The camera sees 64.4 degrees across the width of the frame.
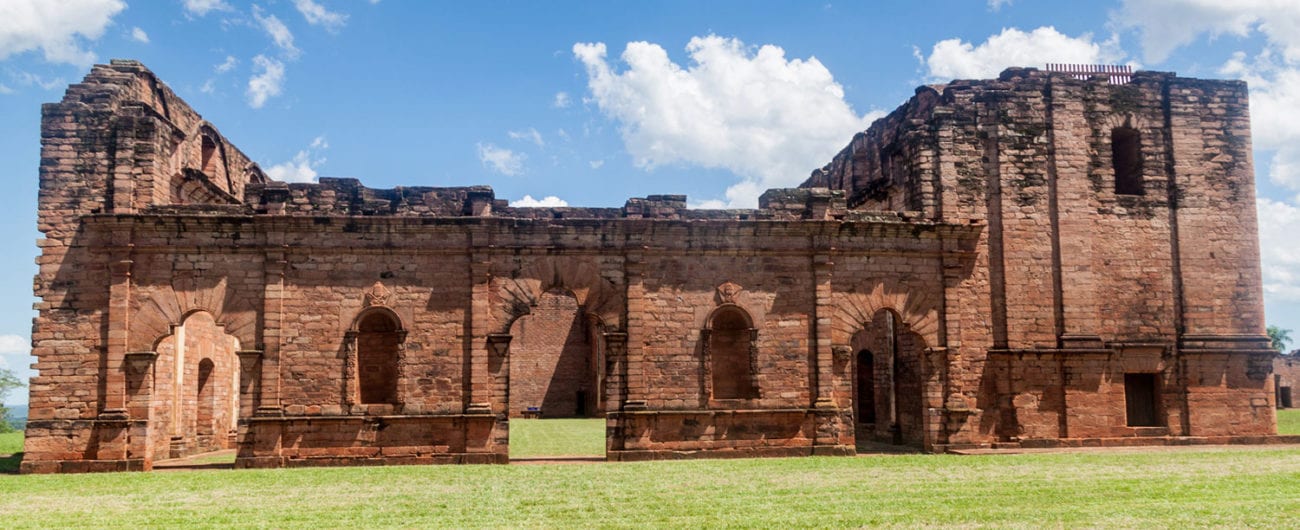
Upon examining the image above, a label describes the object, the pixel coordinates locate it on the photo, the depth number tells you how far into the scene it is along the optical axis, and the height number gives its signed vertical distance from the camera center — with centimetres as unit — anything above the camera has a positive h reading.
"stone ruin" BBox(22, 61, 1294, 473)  1878 +132
